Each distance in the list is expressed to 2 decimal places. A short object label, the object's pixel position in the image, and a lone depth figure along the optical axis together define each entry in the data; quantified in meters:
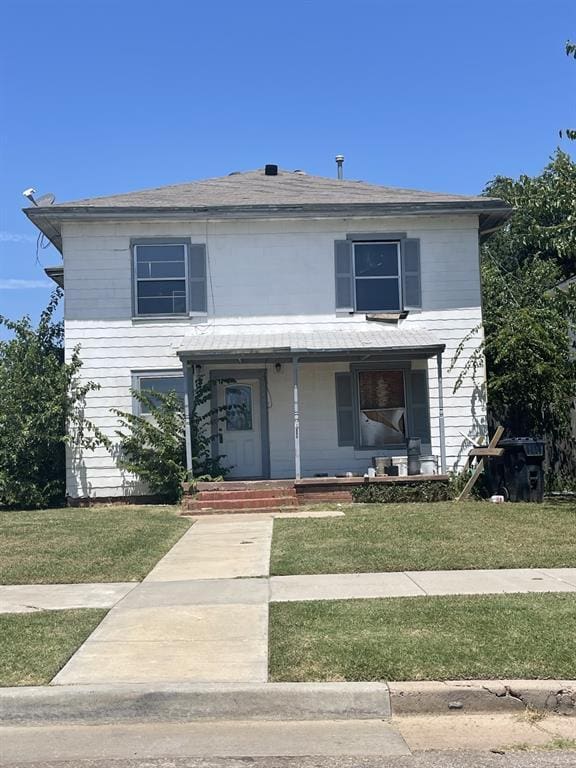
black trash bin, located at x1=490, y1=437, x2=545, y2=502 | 14.05
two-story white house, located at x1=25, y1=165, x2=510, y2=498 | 15.60
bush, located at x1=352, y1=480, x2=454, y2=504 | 14.44
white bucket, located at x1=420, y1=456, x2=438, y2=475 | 15.13
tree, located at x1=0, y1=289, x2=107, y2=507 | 15.02
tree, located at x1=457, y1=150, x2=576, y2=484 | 15.41
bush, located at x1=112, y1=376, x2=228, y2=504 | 15.03
